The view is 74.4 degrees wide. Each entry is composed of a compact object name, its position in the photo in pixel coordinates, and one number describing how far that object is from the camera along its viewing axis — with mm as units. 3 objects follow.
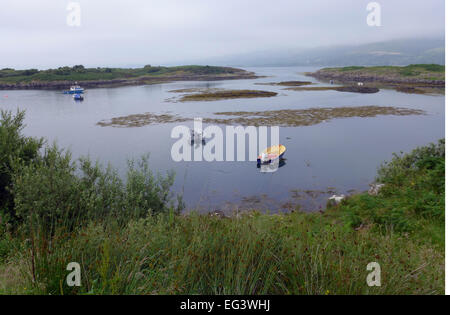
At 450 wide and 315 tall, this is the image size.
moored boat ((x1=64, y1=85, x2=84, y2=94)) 76688
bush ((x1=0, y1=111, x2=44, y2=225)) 10977
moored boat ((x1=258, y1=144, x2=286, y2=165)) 23094
